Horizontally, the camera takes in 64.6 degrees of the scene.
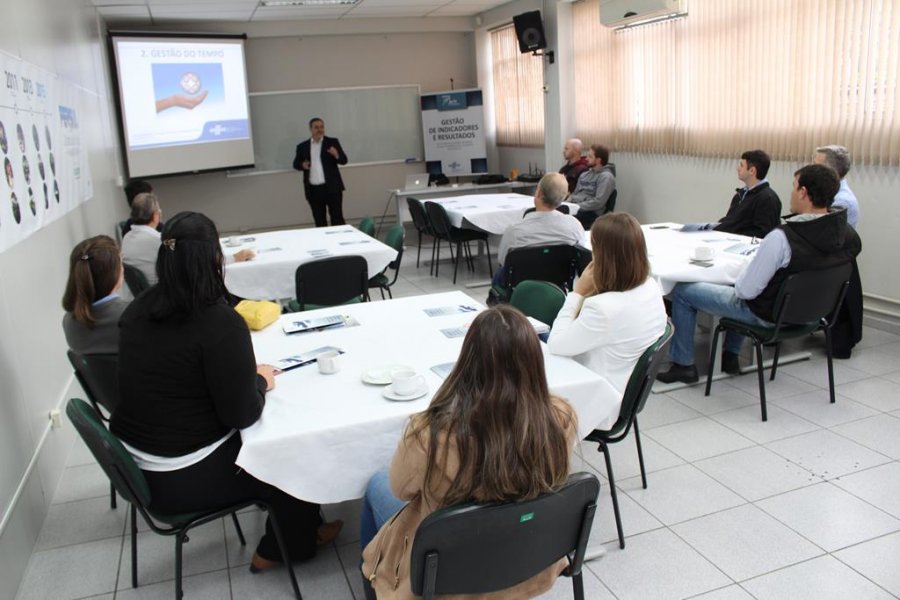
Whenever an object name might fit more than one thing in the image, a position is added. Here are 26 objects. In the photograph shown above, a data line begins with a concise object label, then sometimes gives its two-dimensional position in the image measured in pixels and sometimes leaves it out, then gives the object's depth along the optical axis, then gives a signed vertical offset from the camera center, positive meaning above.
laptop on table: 9.12 -0.32
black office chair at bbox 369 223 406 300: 5.19 -0.64
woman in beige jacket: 1.52 -0.59
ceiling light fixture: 8.06 +1.79
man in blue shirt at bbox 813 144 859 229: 4.36 -0.21
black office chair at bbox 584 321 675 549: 2.46 -0.88
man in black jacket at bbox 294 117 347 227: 8.98 -0.11
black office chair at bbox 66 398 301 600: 1.96 -0.84
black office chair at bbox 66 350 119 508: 2.68 -0.75
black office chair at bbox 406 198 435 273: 7.43 -0.64
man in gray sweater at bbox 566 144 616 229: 7.18 -0.41
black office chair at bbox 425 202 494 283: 6.84 -0.75
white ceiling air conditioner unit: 5.79 +1.11
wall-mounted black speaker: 8.39 +1.37
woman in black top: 1.99 -0.59
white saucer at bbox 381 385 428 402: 2.20 -0.73
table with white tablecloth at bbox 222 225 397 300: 4.54 -0.62
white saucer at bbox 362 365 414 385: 2.34 -0.71
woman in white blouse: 2.64 -0.62
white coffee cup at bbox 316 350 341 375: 2.45 -0.69
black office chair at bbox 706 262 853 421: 3.50 -0.86
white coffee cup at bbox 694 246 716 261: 4.06 -0.64
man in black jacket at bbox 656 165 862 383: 3.49 -0.57
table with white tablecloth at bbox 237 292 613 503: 2.05 -0.75
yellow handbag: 3.01 -0.63
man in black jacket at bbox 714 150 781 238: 4.67 -0.43
